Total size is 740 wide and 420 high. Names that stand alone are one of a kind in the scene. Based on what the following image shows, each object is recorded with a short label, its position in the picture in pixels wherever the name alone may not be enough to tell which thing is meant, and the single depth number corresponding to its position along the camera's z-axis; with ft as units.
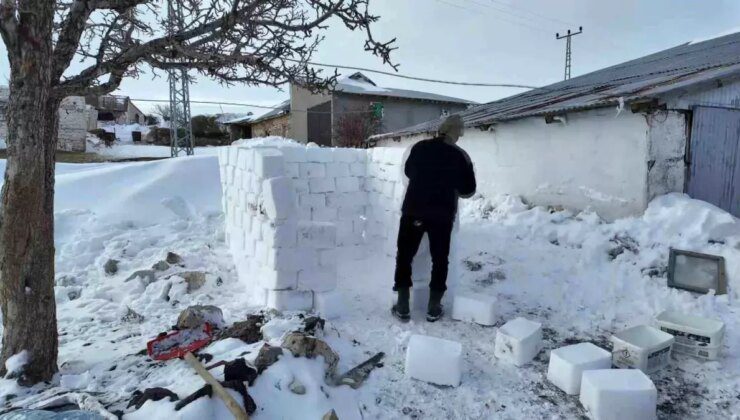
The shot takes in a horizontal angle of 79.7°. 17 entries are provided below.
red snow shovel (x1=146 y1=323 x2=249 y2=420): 8.24
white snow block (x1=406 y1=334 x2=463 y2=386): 8.78
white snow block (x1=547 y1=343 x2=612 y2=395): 8.51
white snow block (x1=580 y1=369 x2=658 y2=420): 7.59
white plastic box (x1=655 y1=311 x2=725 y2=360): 9.64
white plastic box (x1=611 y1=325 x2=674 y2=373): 9.08
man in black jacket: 11.71
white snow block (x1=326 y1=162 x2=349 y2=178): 17.31
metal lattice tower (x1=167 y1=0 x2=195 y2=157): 55.30
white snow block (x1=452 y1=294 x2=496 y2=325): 11.57
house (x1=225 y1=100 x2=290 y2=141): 72.33
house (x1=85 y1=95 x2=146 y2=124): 109.29
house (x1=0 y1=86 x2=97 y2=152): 70.28
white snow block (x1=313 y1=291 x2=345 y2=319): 12.00
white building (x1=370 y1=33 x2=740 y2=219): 17.37
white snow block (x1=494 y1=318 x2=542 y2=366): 9.59
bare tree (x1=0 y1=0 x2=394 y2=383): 7.81
